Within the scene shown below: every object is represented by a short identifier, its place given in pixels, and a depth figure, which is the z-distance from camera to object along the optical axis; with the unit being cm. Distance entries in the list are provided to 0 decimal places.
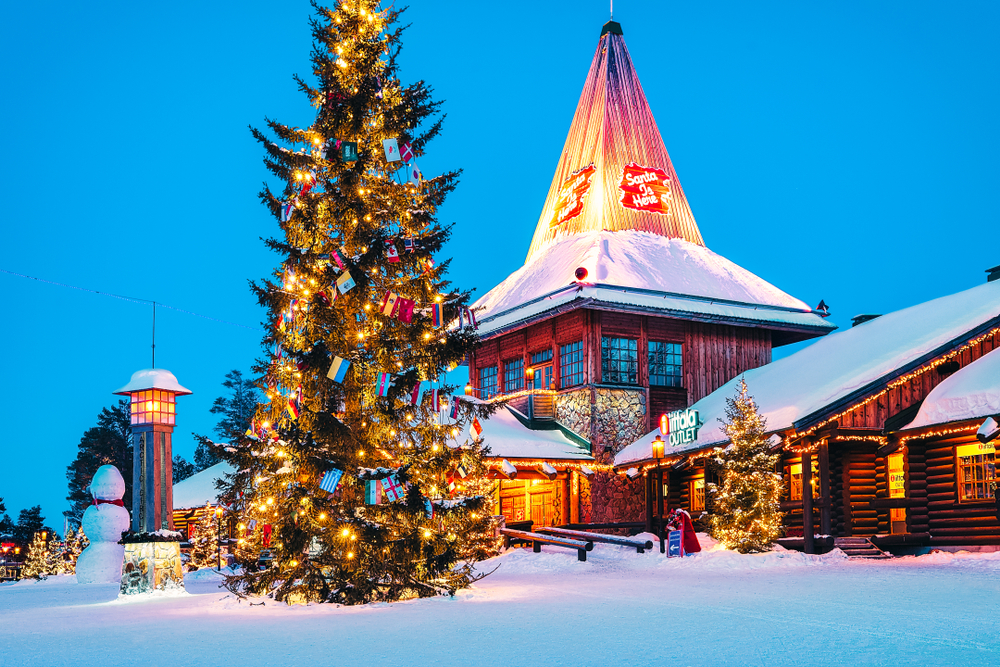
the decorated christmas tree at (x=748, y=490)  2156
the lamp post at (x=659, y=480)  2559
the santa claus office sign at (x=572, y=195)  3394
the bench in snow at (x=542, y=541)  2248
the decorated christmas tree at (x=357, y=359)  1316
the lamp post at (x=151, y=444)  1659
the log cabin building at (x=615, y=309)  2961
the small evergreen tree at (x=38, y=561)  2688
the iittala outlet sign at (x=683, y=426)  2569
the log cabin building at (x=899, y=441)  2092
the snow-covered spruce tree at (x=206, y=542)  2611
